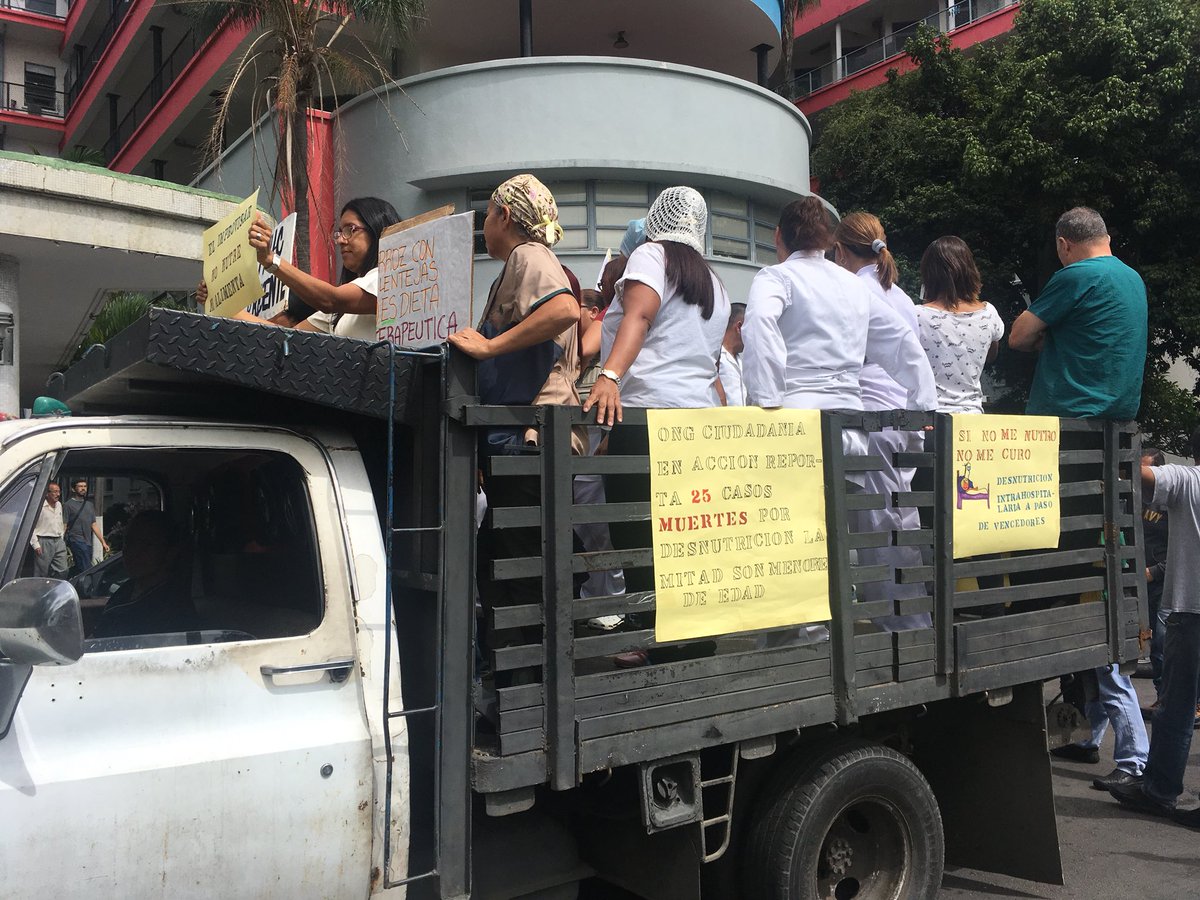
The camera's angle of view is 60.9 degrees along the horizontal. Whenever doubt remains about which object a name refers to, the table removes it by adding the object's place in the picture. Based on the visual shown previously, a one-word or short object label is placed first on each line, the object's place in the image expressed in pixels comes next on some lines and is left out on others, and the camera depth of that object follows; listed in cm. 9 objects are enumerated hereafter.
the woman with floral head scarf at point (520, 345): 264
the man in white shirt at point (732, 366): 533
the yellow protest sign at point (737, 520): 277
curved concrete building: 1379
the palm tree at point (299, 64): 1252
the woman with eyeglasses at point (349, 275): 354
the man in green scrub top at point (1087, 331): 421
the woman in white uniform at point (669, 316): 342
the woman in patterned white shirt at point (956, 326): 457
